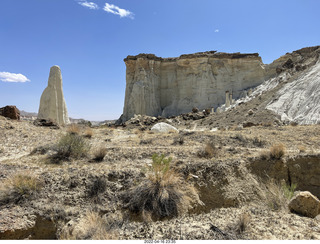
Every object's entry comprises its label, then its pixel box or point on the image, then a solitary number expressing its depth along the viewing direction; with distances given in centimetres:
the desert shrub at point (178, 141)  1073
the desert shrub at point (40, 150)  819
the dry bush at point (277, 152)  720
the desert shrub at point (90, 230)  356
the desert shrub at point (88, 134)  1250
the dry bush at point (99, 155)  753
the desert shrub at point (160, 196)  457
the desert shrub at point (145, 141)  1091
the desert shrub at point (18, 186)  465
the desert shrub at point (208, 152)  779
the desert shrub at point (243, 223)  364
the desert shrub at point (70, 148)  761
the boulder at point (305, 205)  439
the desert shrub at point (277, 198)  477
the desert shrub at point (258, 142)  1062
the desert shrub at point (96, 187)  520
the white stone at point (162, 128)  1717
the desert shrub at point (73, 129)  1192
